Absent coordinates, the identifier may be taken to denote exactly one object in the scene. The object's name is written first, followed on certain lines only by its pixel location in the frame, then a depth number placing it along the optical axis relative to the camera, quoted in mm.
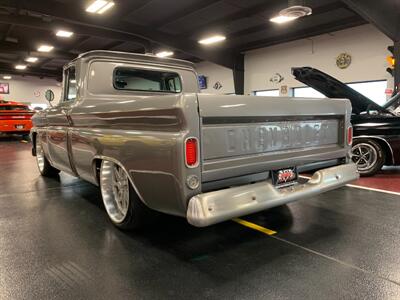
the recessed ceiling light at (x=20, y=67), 22141
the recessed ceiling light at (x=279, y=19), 9661
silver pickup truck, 2279
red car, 14367
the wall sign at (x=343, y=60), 12281
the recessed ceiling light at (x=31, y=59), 19547
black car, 5555
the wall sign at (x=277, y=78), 15012
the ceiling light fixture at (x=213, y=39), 13430
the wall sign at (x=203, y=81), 19734
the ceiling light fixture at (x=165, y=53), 15730
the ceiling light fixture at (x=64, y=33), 12094
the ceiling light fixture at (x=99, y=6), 9312
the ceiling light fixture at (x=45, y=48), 15975
